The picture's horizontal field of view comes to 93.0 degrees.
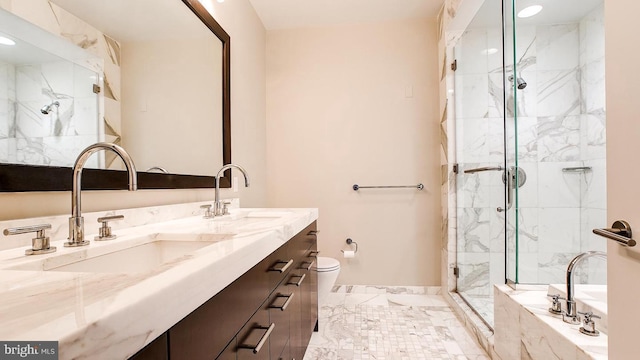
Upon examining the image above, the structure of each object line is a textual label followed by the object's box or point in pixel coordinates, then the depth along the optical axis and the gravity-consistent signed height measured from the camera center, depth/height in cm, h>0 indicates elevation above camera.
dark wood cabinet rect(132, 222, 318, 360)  52 -34
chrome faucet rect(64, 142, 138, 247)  74 -1
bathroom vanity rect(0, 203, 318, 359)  35 -18
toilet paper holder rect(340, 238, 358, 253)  260 -52
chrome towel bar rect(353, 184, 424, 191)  254 -5
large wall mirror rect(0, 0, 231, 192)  77 +31
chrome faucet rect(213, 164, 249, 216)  155 -11
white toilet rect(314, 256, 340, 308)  206 -65
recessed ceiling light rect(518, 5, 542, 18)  181 +104
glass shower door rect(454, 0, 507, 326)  186 +15
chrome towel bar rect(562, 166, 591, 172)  211 +8
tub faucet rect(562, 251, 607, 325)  112 -45
